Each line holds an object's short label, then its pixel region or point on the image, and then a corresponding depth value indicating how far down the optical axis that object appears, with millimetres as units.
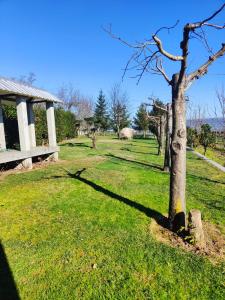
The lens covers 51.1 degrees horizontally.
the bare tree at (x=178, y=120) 3896
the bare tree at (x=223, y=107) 9769
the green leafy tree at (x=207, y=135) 21112
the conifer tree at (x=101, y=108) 45162
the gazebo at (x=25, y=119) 8898
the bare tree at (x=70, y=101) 51091
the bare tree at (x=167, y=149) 9688
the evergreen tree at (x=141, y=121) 37750
